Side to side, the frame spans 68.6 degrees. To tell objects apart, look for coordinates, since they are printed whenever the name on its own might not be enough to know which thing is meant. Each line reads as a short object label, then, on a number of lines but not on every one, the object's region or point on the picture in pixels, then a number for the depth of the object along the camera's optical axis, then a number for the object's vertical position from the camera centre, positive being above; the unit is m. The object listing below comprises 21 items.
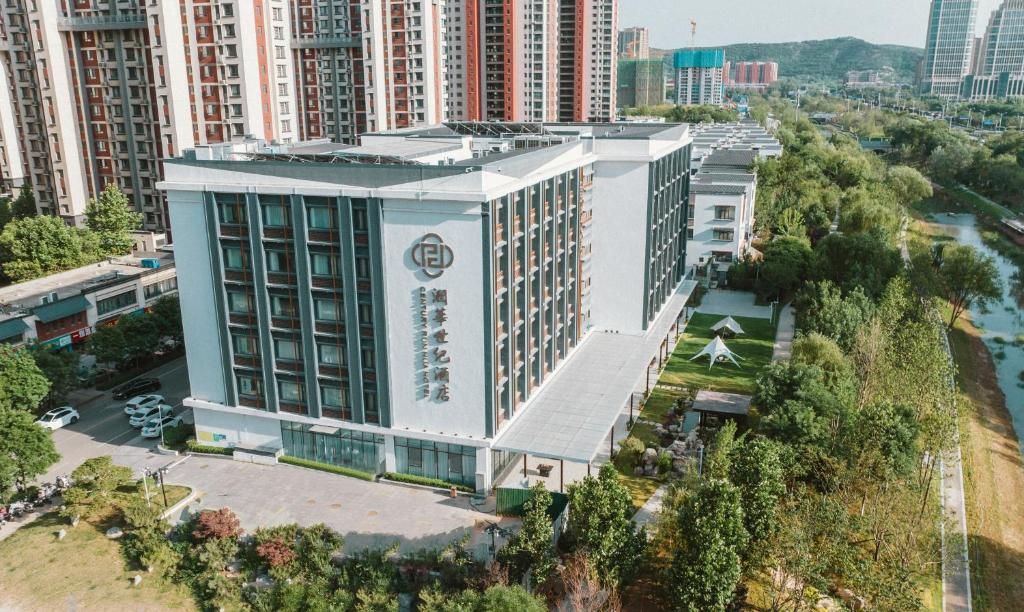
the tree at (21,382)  38.91 -14.61
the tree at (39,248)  63.69 -12.87
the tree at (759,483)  28.08 -14.90
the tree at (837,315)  46.81 -14.42
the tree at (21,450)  33.81 -15.79
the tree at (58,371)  43.51 -15.73
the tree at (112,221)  67.62 -11.37
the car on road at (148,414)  43.41 -18.32
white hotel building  33.62 -10.14
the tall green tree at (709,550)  25.70 -15.68
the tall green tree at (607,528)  27.52 -15.90
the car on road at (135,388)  47.91 -18.40
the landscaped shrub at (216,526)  30.95 -17.37
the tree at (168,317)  52.12 -15.31
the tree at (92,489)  33.46 -17.13
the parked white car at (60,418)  43.50 -18.36
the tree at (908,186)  103.19 -13.84
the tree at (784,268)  67.06 -15.88
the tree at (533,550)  27.97 -16.78
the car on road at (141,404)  44.78 -18.17
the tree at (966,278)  60.53 -15.34
